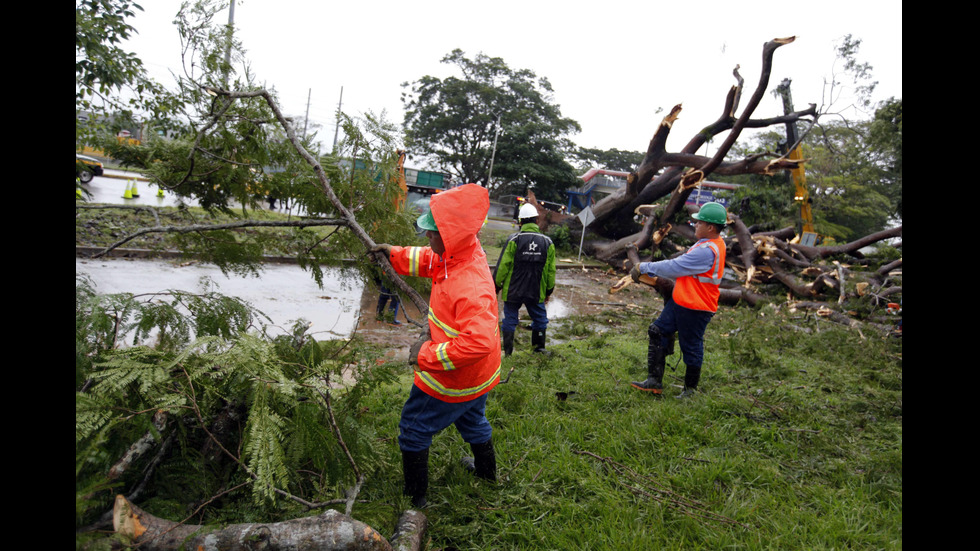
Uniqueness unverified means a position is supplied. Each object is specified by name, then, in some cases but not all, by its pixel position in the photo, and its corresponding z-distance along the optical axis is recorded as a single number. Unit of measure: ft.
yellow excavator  46.47
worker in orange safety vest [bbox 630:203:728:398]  14.43
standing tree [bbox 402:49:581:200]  115.75
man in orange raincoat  8.04
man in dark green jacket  19.54
